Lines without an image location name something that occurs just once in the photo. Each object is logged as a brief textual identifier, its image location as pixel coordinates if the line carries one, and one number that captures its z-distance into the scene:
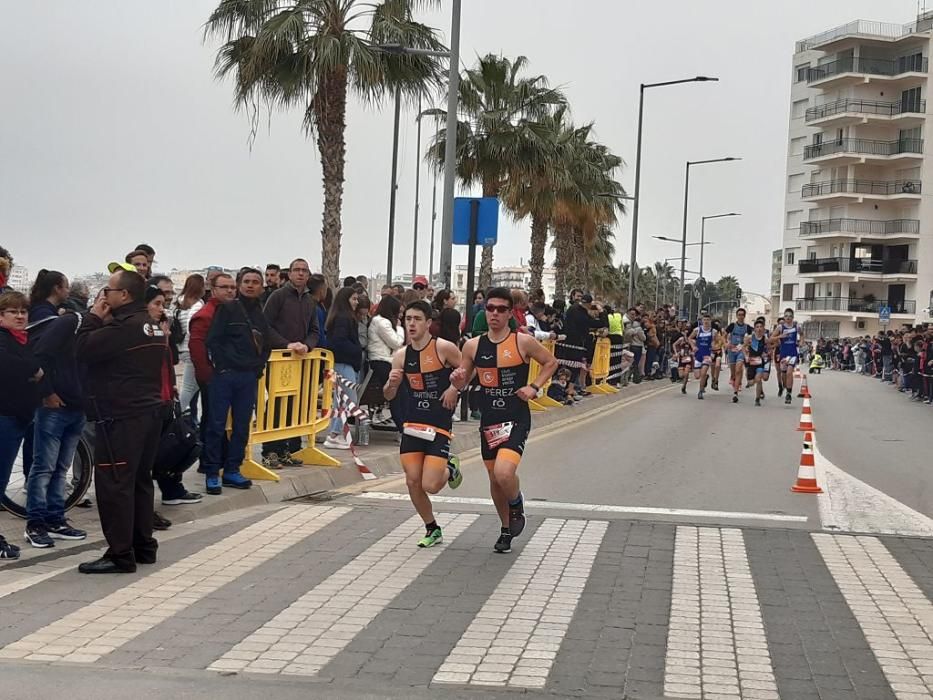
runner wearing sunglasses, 8.67
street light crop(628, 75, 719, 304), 37.72
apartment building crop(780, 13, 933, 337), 79.69
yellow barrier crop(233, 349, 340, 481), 11.41
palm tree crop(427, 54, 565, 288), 33.59
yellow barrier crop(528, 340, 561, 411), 20.70
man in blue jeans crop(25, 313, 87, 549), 8.36
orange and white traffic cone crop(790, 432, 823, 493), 12.19
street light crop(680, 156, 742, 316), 51.50
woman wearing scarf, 8.06
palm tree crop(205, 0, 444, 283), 24.06
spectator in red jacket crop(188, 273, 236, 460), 10.27
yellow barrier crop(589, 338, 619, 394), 26.42
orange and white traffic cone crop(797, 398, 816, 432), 14.90
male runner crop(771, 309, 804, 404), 24.64
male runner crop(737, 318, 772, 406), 24.78
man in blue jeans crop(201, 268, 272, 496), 10.23
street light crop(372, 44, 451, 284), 22.12
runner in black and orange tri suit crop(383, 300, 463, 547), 8.60
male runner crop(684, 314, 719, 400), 26.92
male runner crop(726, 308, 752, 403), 25.34
